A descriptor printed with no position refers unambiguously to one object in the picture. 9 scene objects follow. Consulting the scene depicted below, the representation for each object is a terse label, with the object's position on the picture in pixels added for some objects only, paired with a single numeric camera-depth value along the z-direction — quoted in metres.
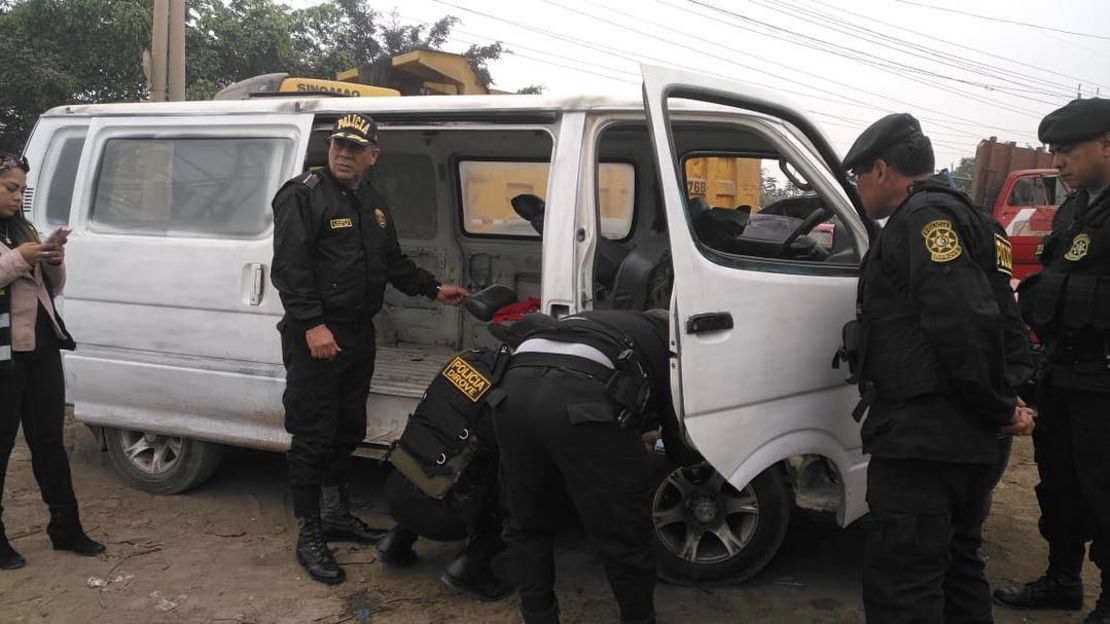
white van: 2.93
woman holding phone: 3.41
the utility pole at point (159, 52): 10.34
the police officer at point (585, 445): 2.41
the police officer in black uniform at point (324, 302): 3.42
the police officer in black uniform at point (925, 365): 2.26
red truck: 7.78
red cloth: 4.78
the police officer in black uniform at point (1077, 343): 2.94
